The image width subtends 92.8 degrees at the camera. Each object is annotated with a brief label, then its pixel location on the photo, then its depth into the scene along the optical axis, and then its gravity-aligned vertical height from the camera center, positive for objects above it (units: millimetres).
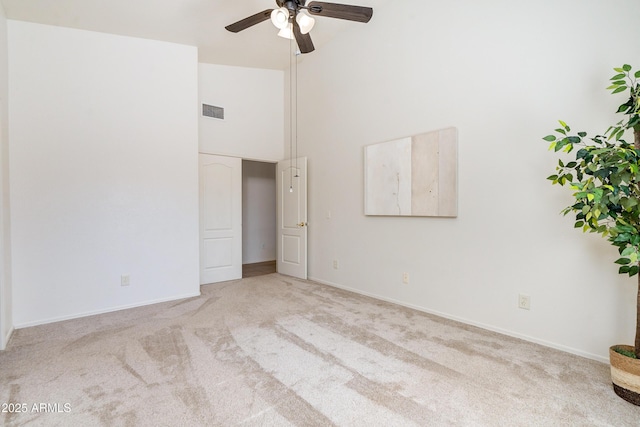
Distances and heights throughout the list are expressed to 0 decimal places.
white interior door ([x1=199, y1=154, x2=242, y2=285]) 4680 -152
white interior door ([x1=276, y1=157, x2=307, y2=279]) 4887 -147
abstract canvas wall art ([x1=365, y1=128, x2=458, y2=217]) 3094 +362
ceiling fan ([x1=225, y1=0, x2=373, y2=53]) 2483 +1635
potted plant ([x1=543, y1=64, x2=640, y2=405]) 1696 +44
